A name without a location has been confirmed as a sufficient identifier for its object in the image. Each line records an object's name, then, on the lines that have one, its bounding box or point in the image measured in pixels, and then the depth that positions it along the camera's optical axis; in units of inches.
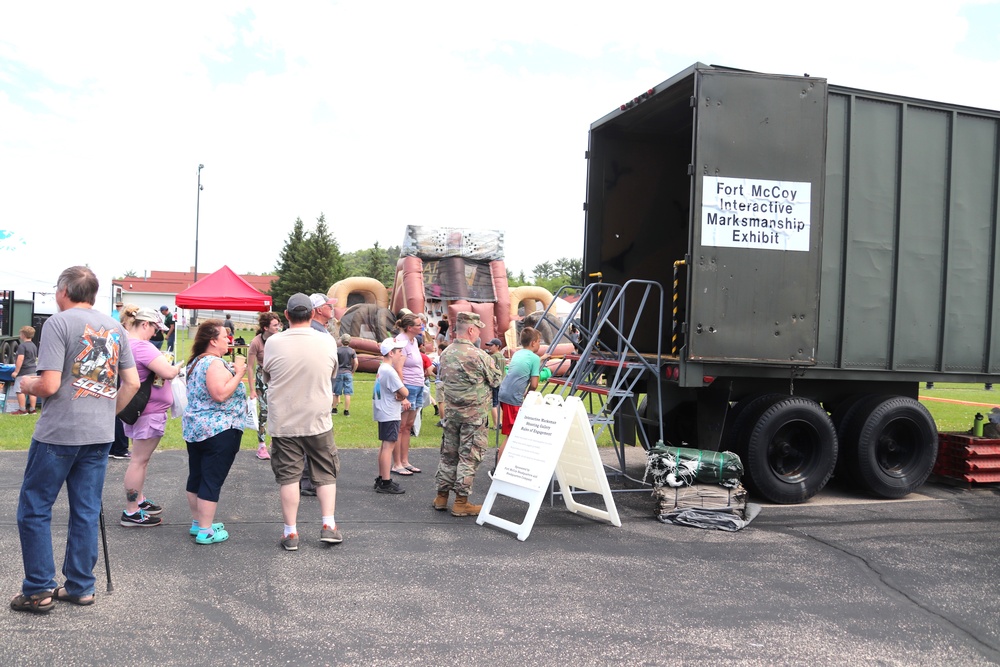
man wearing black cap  937.5
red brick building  3388.3
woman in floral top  223.8
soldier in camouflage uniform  269.6
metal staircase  306.4
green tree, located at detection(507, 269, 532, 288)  3127.5
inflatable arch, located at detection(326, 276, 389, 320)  1069.6
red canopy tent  776.9
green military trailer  284.5
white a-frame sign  257.6
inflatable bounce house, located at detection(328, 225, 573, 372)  968.3
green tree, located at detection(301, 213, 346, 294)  2063.2
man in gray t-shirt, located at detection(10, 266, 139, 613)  170.6
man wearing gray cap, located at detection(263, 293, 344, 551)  224.5
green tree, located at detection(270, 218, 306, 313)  2081.7
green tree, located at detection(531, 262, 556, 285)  4480.8
